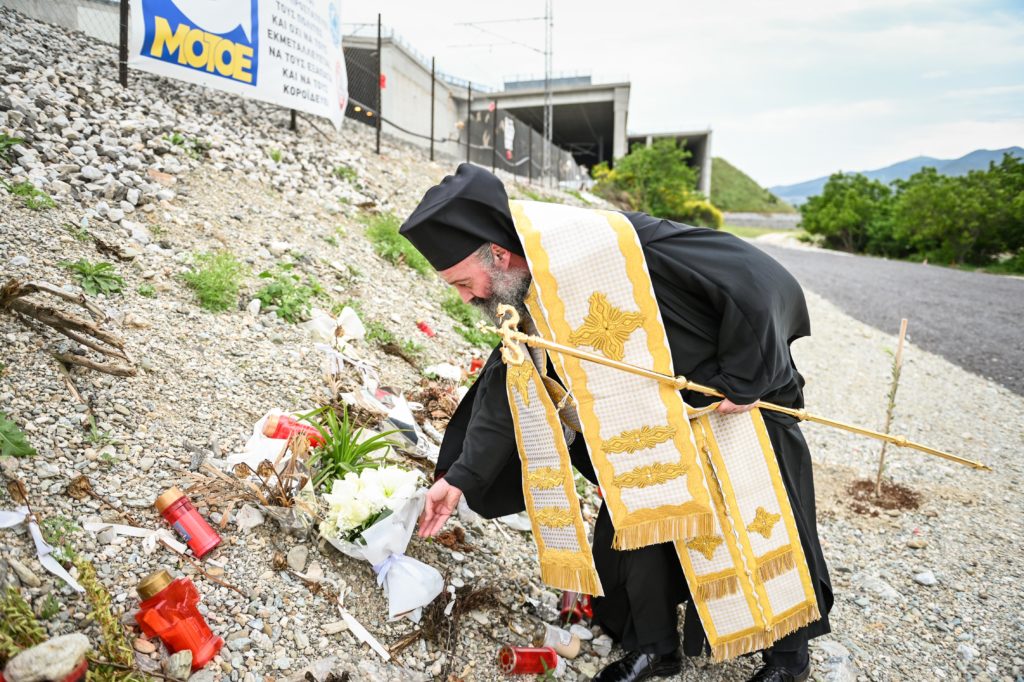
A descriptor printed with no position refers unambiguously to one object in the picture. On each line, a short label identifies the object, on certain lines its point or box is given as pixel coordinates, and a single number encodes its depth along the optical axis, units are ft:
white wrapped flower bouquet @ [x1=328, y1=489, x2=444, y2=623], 7.68
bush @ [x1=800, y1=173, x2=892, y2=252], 97.55
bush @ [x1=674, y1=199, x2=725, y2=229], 89.85
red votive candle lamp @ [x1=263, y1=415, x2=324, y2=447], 9.37
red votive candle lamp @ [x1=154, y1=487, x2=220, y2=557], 7.34
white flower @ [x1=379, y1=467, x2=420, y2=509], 8.11
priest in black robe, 6.45
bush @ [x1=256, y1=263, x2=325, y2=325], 13.23
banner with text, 17.34
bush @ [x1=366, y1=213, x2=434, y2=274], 19.56
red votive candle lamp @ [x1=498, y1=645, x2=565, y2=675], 7.70
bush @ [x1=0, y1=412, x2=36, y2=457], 7.06
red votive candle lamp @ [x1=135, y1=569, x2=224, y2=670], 6.28
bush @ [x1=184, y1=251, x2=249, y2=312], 12.13
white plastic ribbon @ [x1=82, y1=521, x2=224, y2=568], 7.06
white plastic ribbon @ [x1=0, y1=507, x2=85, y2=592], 6.28
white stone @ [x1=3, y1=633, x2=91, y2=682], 5.13
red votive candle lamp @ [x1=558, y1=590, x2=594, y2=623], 8.91
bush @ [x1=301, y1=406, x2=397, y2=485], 9.00
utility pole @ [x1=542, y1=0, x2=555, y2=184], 72.38
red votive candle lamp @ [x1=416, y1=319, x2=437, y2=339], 16.13
